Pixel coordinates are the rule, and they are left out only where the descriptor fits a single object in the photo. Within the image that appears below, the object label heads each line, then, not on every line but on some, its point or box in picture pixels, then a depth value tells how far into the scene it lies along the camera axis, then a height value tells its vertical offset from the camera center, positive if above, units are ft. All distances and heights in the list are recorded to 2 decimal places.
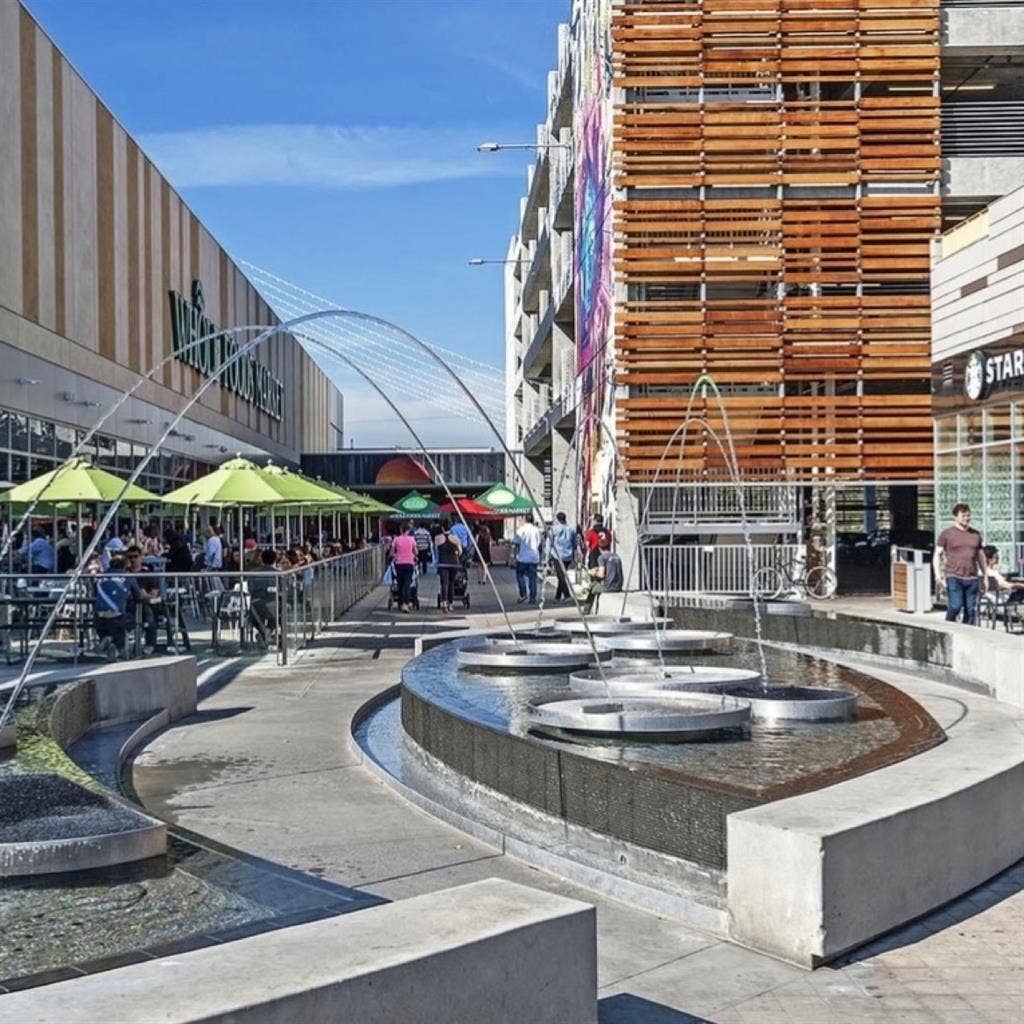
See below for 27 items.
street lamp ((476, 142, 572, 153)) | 153.07 +39.50
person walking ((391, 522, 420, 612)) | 94.43 -2.43
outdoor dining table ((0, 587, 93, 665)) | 55.62 -3.56
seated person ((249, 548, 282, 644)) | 59.06 -3.22
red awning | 185.04 +1.76
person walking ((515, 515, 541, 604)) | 100.83 -2.40
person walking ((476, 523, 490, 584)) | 196.36 -2.78
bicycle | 99.76 -4.35
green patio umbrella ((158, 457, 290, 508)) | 71.72 +1.71
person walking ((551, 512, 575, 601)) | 105.40 -1.74
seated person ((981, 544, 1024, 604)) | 62.54 -3.10
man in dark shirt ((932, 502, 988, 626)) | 60.18 -2.03
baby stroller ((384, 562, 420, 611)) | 98.43 -4.70
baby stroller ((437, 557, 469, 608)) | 100.68 -4.36
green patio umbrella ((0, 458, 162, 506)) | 69.15 +1.84
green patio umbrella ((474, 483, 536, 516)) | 142.00 +1.96
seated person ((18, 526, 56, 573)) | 82.69 -1.77
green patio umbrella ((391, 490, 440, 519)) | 177.99 +1.91
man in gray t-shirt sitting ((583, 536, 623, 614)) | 86.37 -3.38
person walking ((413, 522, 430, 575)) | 153.27 -2.88
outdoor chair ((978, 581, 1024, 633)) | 61.21 -4.06
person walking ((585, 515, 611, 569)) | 93.40 -1.33
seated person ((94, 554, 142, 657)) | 55.21 -3.29
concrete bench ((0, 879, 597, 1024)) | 12.75 -4.17
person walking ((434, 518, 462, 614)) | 94.63 -2.52
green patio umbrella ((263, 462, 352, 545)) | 77.20 +1.91
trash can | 75.25 -3.56
